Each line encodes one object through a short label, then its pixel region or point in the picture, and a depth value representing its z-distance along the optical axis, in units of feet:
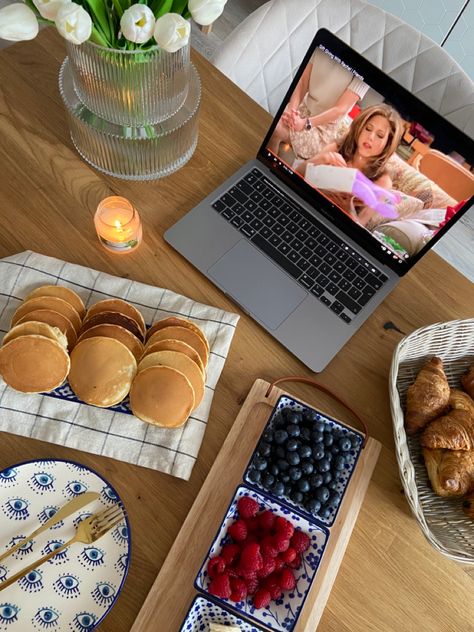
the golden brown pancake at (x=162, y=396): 2.84
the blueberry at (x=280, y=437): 2.91
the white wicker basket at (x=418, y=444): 2.79
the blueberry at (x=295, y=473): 2.85
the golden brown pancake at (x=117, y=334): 2.94
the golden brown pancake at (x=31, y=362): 2.82
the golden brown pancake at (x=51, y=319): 2.95
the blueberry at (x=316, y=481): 2.86
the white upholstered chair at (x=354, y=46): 4.24
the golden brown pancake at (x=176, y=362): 2.89
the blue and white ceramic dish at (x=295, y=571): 2.64
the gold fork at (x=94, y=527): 2.75
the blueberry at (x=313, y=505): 2.82
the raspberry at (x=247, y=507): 2.79
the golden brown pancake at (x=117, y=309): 3.10
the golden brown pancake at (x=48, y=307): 3.00
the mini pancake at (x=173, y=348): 2.95
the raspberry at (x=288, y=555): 2.76
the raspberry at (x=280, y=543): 2.76
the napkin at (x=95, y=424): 2.91
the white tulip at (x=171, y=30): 2.57
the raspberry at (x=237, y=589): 2.64
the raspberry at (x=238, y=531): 2.75
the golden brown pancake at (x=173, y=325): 3.10
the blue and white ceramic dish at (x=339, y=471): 2.84
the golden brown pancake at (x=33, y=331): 2.87
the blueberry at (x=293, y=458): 2.86
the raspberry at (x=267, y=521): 2.82
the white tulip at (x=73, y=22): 2.42
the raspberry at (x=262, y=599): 2.66
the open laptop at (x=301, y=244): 3.26
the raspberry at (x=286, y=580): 2.71
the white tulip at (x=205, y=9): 2.61
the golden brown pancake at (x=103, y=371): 2.86
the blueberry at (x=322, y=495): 2.84
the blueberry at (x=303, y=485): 2.84
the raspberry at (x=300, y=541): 2.78
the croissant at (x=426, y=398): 3.05
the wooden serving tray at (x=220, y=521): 2.68
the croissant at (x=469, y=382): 3.25
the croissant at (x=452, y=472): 2.90
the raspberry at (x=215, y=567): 2.66
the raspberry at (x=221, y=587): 2.60
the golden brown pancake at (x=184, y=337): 3.03
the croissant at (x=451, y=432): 2.96
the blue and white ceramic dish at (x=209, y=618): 2.61
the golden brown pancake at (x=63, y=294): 3.09
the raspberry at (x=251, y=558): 2.68
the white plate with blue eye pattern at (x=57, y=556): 2.62
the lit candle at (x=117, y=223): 3.26
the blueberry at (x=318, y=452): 2.90
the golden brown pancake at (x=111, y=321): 3.01
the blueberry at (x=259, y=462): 2.85
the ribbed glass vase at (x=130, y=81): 2.84
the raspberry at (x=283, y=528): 2.77
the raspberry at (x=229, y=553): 2.72
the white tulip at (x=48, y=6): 2.48
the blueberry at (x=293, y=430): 2.93
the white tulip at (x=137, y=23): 2.50
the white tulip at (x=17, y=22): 2.56
